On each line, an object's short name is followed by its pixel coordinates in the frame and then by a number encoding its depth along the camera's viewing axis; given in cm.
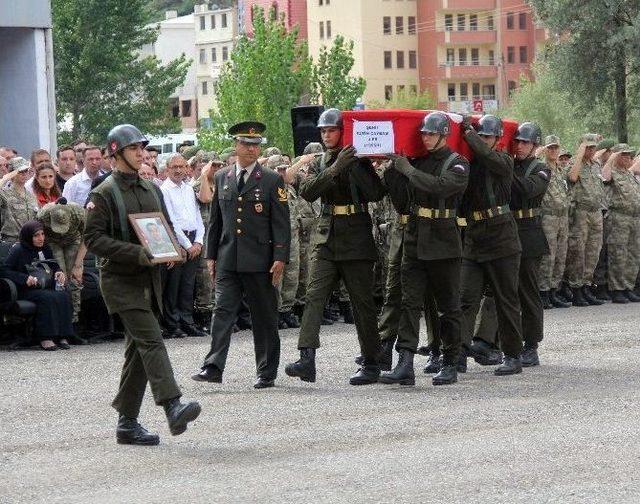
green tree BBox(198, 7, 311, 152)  6800
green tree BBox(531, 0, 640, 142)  4278
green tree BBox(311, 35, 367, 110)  6850
